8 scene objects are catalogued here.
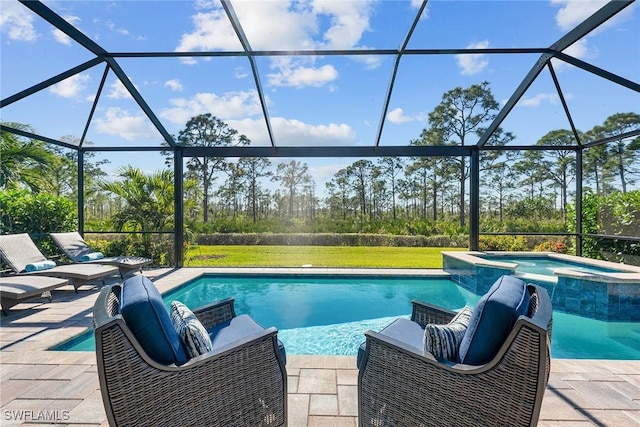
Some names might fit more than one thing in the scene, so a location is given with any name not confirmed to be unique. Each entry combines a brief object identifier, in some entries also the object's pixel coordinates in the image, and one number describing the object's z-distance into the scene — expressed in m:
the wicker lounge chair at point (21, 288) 4.36
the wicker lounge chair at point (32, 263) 5.41
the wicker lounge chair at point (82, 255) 6.52
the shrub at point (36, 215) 6.98
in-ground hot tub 5.15
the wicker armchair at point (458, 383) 1.46
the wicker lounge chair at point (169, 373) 1.50
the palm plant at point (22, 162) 7.41
